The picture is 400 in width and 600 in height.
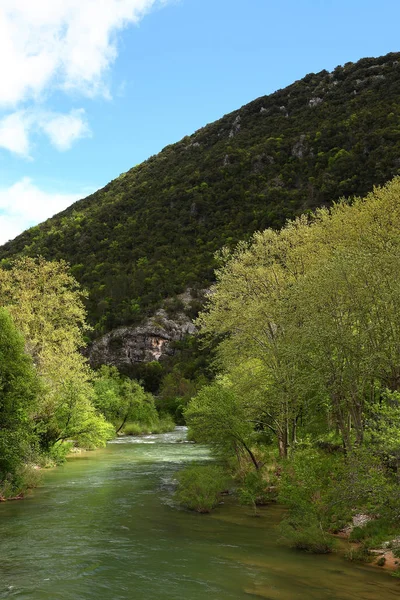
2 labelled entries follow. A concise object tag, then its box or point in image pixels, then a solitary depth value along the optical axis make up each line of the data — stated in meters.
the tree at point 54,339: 38.53
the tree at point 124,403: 80.94
